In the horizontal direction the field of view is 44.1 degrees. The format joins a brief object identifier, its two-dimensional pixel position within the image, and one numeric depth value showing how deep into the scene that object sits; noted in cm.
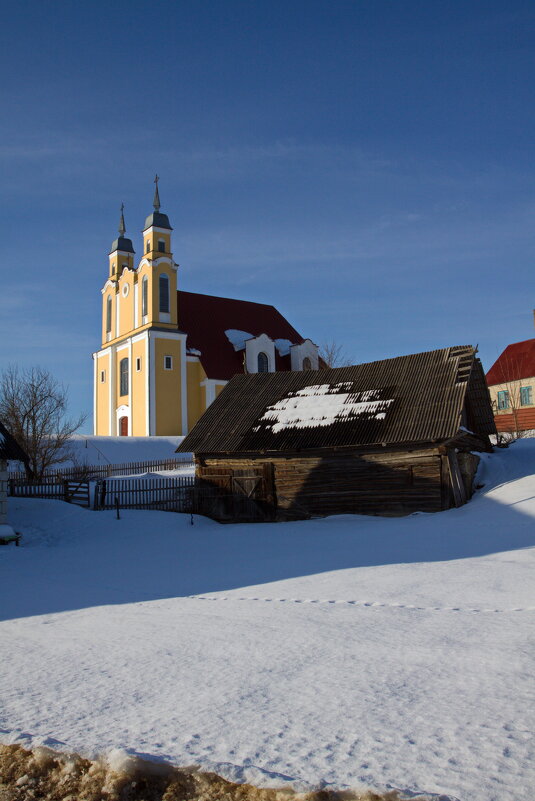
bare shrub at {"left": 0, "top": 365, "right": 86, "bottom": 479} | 3338
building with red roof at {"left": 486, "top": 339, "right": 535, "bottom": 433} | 4266
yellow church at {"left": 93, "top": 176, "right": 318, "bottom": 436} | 4603
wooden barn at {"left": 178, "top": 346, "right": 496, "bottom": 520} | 2052
